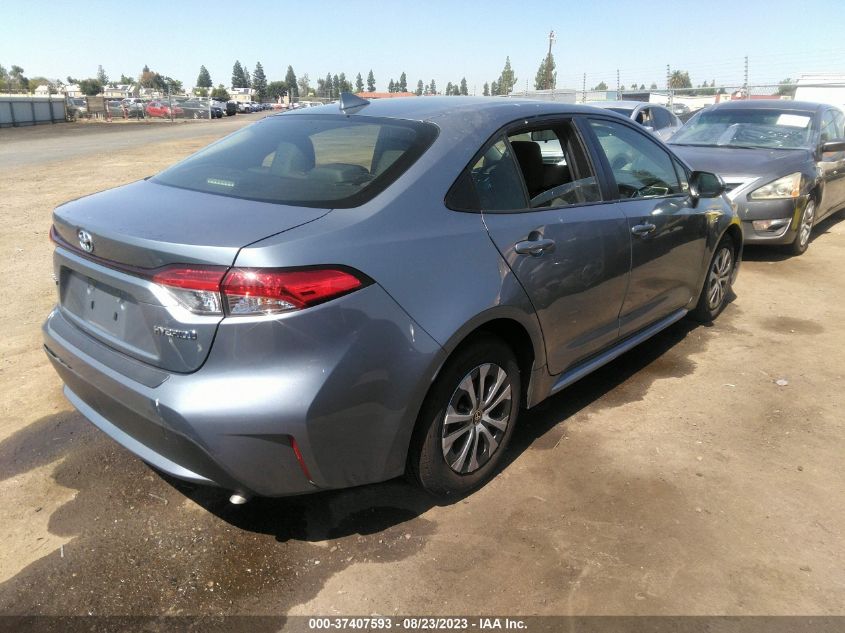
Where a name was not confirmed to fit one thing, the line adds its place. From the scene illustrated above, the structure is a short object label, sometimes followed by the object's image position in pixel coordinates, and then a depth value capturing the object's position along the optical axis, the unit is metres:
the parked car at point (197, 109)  49.81
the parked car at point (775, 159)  7.09
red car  49.06
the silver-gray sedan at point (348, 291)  2.19
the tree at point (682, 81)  85.72
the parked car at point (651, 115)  11.88
